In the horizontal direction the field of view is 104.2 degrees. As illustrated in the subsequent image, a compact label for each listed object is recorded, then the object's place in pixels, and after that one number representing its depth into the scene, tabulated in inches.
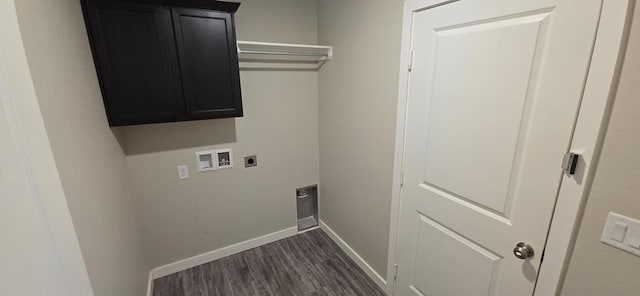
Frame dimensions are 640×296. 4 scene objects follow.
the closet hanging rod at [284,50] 79.4
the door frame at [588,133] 31.0
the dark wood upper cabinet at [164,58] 59.0
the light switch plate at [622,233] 31.9
